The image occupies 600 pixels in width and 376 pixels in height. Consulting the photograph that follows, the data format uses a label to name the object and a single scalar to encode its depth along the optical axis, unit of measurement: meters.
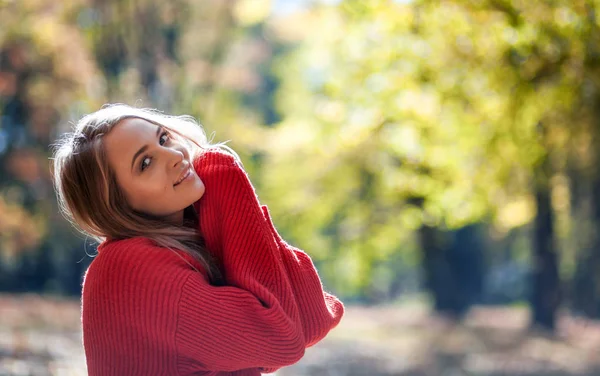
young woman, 2.37
